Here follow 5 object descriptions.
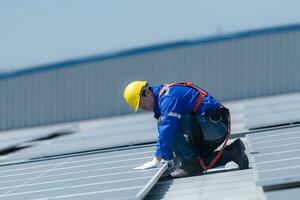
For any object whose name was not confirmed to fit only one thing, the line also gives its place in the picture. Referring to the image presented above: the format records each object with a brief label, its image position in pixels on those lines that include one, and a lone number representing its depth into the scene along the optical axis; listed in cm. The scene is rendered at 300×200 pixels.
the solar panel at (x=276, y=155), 1363
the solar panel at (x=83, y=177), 1512
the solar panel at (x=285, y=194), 1242
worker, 1798
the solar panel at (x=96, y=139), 2812
